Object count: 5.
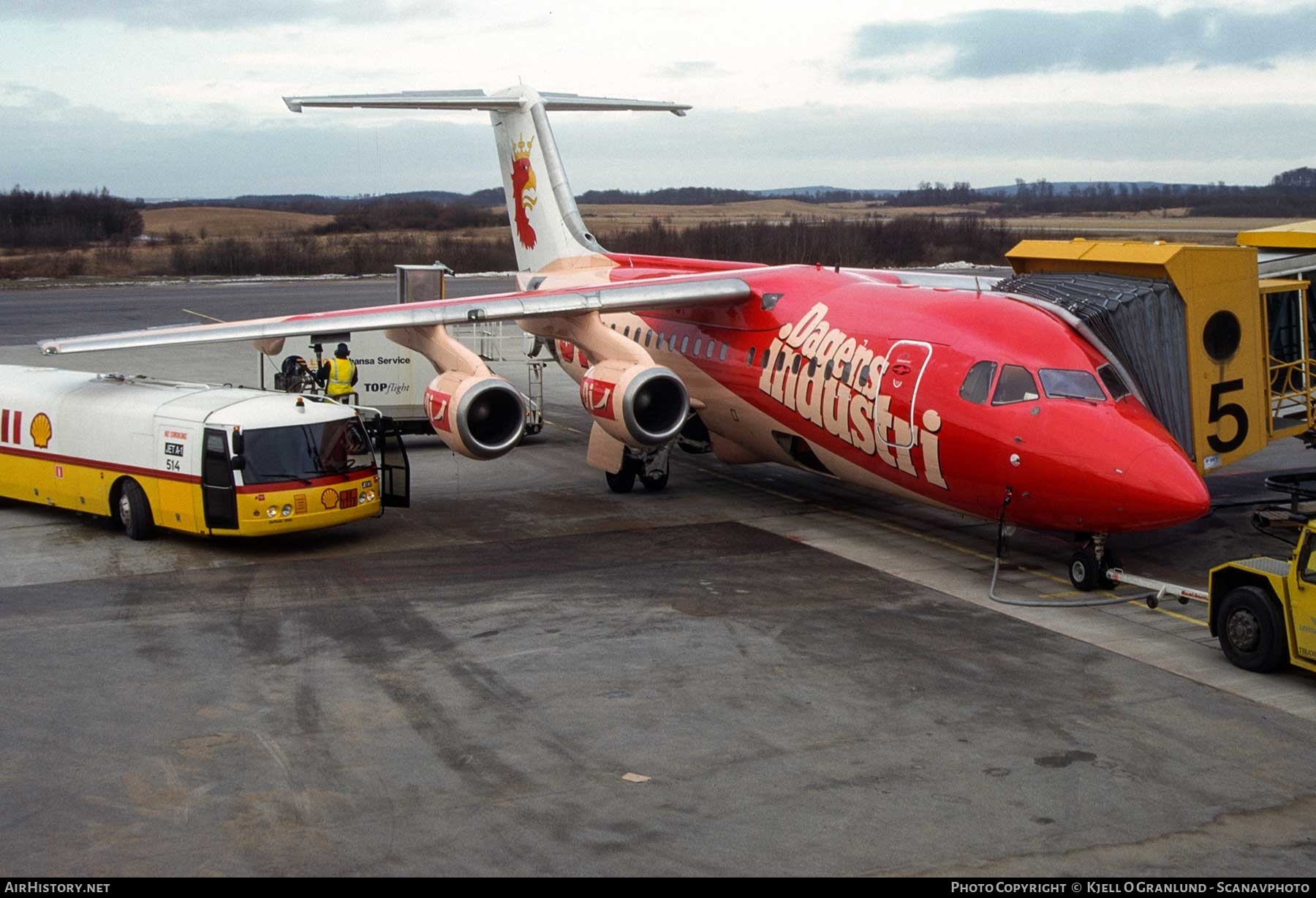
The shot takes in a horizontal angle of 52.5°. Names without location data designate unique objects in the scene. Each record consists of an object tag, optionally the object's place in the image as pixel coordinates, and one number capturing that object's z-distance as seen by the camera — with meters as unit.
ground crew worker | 23.16
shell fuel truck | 17.72
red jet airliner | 15.20
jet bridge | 16.22
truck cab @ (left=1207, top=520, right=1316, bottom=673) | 12.18
